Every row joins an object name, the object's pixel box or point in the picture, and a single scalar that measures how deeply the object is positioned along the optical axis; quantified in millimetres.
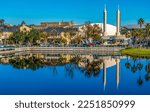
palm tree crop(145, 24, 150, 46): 84050
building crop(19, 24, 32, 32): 104200
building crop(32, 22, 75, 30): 142038
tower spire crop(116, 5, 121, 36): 93688
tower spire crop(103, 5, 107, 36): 95938
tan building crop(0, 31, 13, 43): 100706
